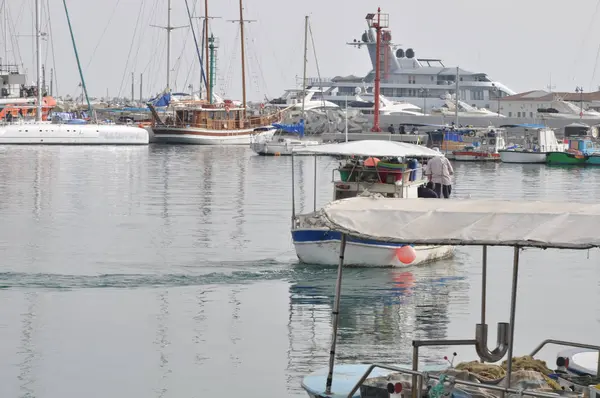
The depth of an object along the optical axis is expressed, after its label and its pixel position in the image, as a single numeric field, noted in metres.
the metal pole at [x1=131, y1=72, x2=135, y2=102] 195.00
